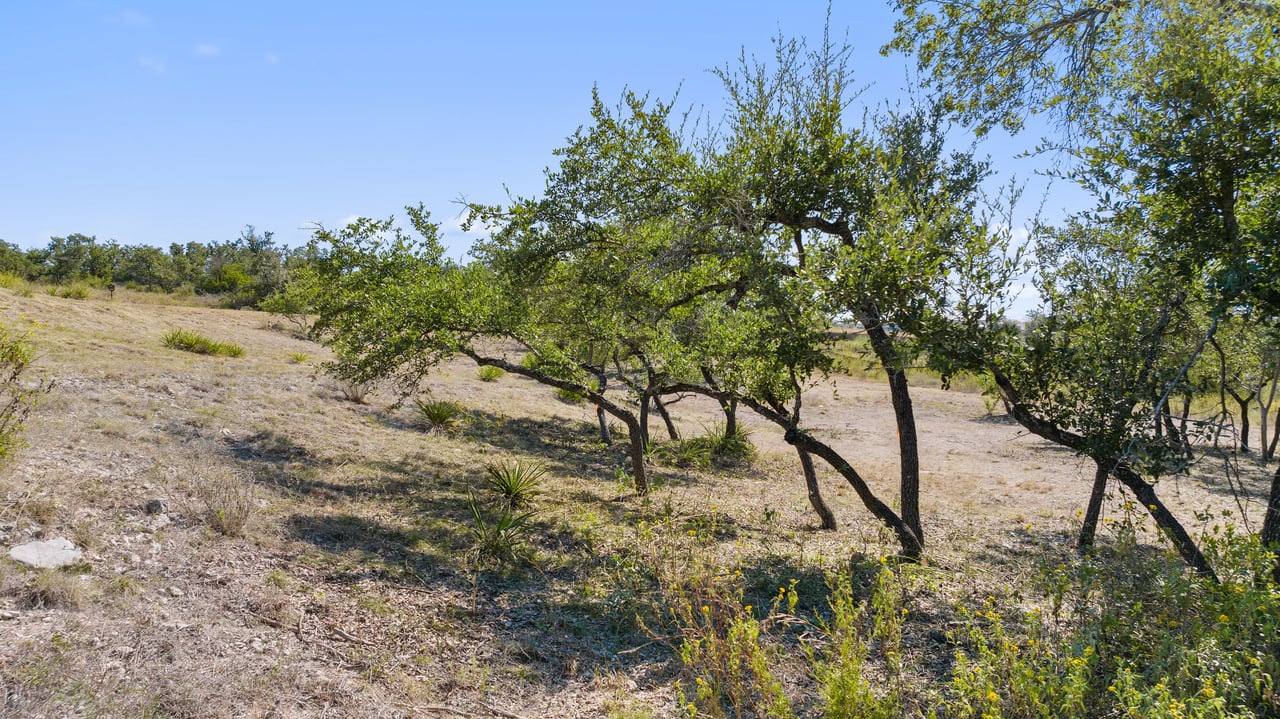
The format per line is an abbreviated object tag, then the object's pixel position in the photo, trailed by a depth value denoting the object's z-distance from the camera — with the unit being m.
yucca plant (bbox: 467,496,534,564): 7.46
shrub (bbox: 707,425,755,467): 16.01
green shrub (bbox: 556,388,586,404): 22.30
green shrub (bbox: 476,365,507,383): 23.00
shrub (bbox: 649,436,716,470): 14.85
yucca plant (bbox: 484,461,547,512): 9.69
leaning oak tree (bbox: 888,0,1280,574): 4.82
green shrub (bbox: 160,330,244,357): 17.02
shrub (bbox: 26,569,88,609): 4.67
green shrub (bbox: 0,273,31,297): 22.33
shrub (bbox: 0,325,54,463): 6.57
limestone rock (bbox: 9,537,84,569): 5.10
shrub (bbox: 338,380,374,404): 14.84
